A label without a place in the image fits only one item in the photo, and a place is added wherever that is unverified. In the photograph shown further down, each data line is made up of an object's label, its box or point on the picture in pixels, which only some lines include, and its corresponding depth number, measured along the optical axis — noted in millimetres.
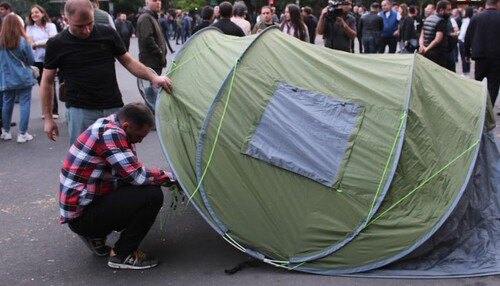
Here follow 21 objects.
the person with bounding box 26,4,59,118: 9383
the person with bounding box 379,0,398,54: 13906
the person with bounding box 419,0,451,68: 8977
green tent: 3705
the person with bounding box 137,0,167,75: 7578
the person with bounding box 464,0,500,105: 8031
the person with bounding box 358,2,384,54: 13484
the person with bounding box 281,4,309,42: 8594
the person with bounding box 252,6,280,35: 8797
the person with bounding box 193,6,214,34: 8394
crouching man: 3664
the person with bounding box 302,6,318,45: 11186
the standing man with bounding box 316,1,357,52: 8766
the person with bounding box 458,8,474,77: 10938
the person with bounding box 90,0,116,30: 6465
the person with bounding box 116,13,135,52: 13805
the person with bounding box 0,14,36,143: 7547
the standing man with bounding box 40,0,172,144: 4383
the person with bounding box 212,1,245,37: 7492
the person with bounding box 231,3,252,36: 8250
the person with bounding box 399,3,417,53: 11547
